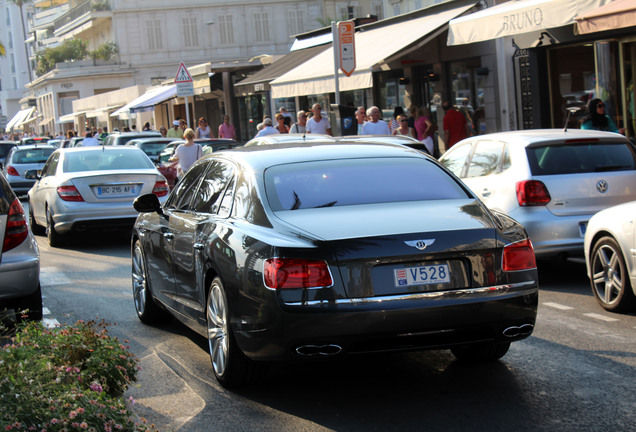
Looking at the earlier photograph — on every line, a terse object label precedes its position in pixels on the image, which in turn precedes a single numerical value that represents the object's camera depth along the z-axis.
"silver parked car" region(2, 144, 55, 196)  27.44
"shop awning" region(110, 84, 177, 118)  43.72
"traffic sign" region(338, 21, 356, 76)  17.28
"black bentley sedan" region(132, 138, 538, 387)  5.31
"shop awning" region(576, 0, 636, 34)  13.19
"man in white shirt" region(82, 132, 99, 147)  30.50
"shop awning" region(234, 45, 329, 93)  30.52
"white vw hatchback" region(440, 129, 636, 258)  9.76
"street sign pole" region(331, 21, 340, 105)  16.92
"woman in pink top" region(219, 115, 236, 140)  30.61
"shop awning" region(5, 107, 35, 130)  112.97
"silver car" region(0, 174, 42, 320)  7.95
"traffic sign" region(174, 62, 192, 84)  25.59
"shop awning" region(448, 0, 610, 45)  15.00
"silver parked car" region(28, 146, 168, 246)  14.48
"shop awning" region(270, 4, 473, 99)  20.89
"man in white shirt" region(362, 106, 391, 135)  18.43
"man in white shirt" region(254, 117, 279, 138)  20.17
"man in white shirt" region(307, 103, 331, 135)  19.95
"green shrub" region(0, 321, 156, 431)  4.09
